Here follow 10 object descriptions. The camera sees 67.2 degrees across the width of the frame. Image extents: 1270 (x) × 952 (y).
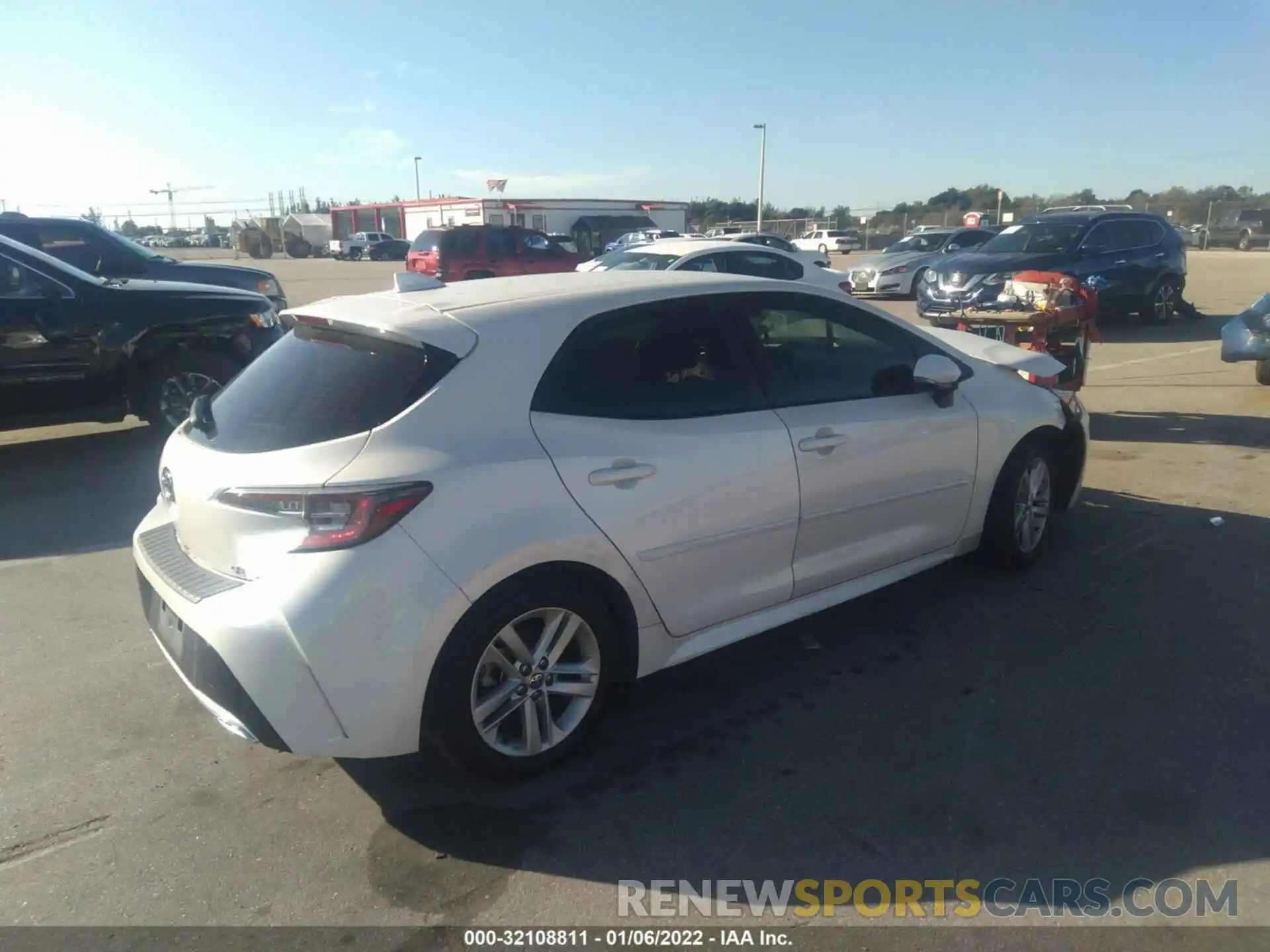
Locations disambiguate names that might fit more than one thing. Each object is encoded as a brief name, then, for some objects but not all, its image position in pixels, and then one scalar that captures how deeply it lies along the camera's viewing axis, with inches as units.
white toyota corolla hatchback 108.4
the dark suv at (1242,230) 1683.1
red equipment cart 274.7
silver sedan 760.3
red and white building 1847.9
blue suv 546.6
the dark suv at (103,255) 490.3
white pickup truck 2145.7
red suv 948.6
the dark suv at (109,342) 281.3
